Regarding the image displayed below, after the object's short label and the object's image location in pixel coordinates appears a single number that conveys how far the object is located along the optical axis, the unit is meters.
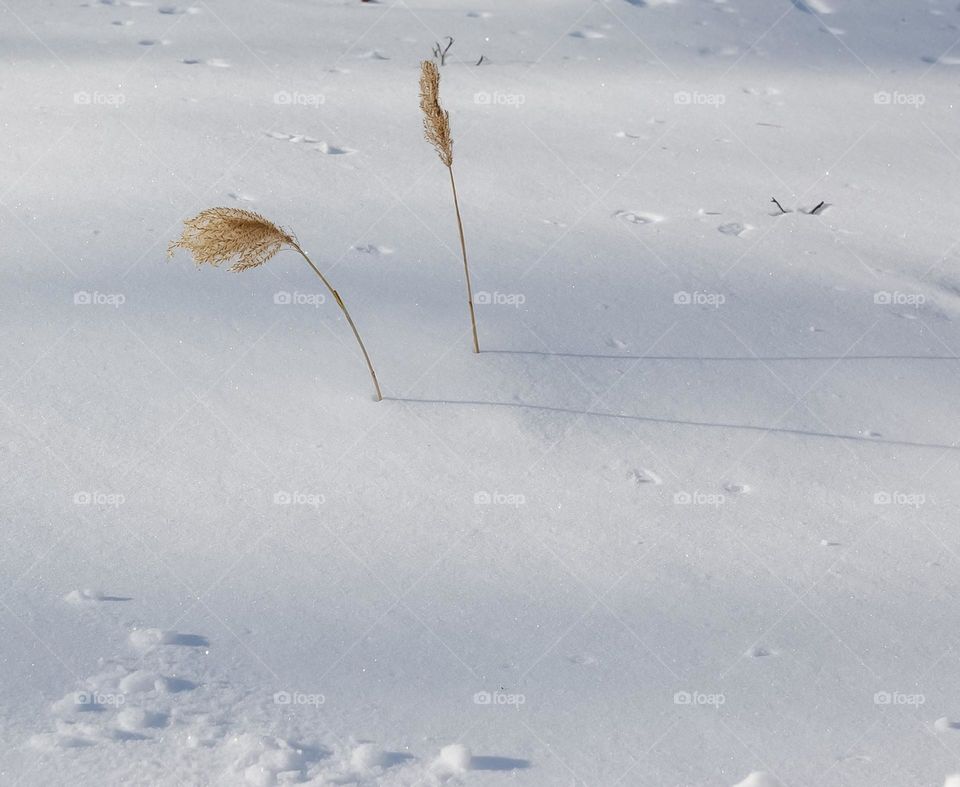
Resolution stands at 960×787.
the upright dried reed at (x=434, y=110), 5.57
